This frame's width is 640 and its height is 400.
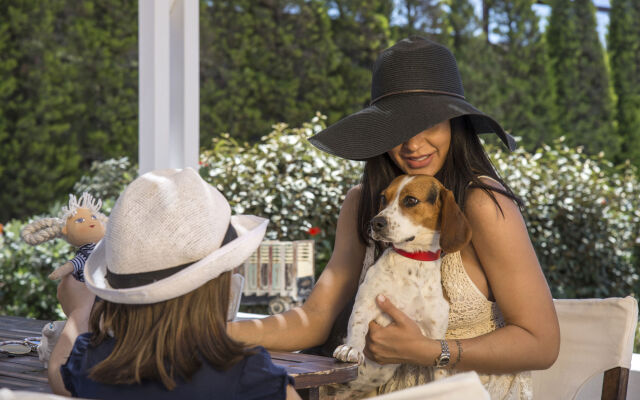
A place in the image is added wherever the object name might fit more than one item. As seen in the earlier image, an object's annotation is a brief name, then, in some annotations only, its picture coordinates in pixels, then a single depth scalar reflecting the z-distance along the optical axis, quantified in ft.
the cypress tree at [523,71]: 34.86
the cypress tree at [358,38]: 33.45
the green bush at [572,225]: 20.62
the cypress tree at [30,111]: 29.19
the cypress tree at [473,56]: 33.78
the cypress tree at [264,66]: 32.12
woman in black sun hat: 6.26
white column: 11.75
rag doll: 6.41
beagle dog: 6.41
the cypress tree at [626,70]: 35.12
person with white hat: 4.46
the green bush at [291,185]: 18.59
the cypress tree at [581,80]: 35.29
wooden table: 5.50
